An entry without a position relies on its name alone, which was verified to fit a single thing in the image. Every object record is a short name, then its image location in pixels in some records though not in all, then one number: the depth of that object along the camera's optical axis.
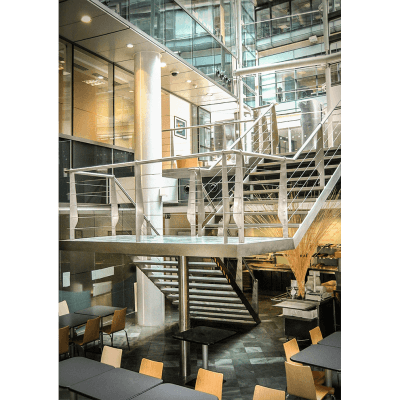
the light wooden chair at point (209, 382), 3.90
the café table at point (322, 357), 4.22
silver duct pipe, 7.86
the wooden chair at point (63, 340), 5.64
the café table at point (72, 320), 6.02
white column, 8.28
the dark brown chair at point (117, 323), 6.92
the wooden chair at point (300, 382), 4.19
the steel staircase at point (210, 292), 6.29
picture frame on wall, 11.77
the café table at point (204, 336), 5.24
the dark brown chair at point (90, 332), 6.22
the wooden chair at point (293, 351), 4.93
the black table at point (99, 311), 6.61
